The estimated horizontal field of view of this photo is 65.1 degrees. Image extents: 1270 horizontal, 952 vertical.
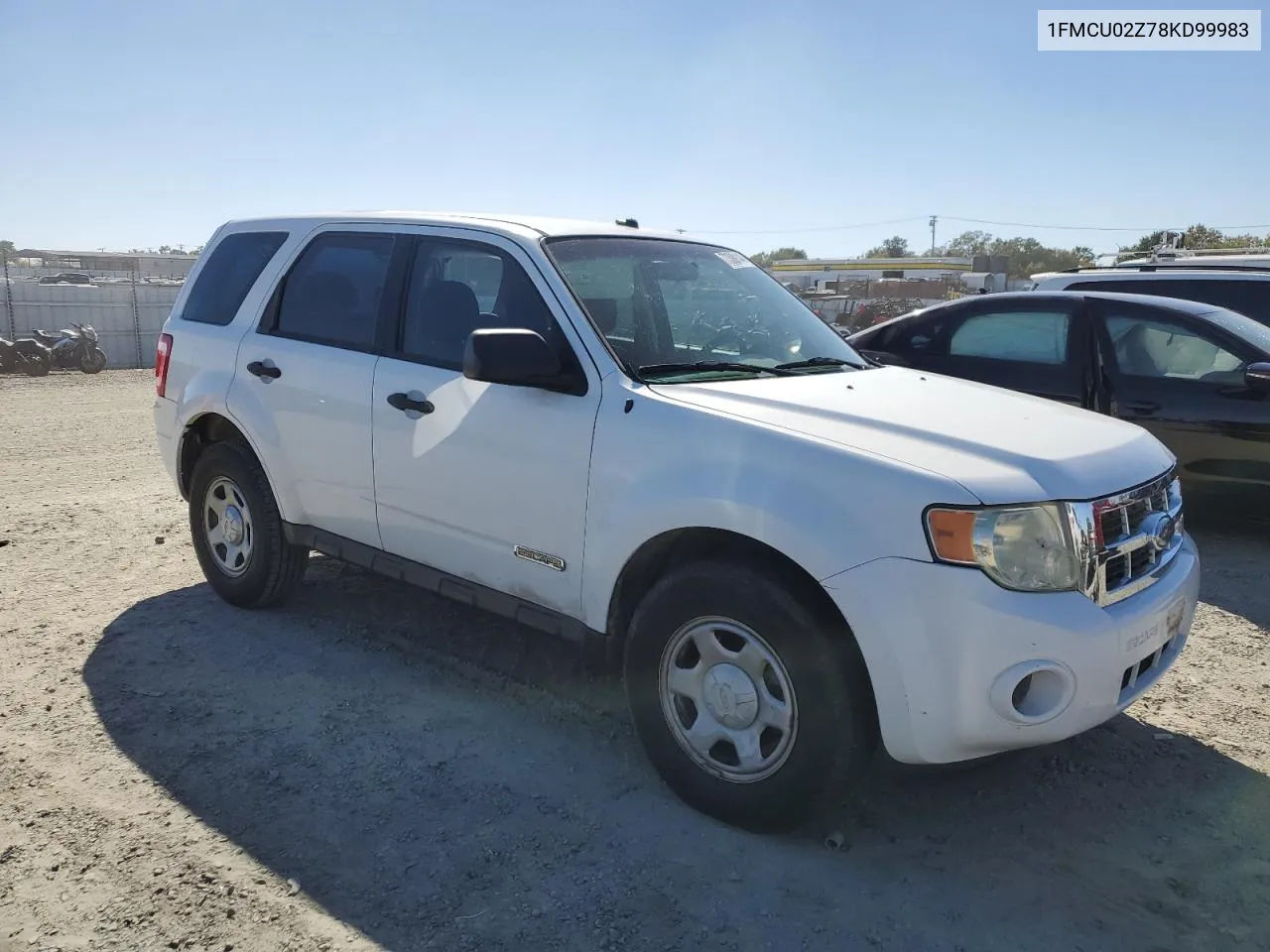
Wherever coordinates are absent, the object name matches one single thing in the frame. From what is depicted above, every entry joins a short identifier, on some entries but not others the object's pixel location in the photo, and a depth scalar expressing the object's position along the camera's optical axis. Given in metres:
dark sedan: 6.19
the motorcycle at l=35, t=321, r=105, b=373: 20.06
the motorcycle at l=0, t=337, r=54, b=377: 19.36
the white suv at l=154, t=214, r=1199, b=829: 2.73
